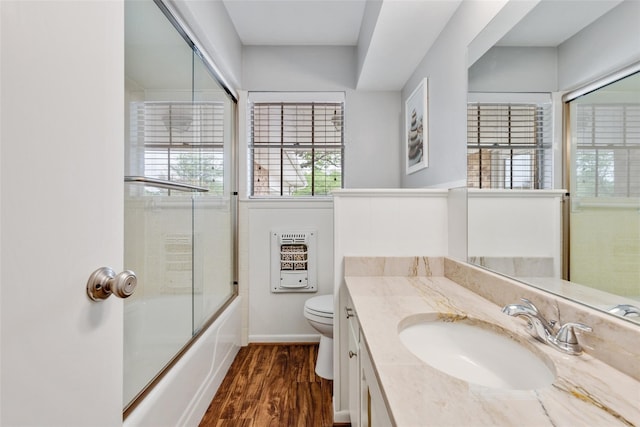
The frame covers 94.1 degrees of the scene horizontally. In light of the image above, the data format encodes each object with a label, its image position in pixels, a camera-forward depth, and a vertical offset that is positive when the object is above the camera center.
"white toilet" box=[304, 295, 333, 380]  1.85 -0.72
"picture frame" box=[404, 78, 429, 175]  1.84 +0.57
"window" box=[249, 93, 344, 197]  2.55 +0.56
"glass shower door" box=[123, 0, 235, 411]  1.09 +0.09
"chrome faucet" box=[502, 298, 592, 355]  0.69 -0.29
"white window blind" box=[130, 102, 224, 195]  1.16 +0.34
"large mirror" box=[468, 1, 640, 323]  0.64 +0.17
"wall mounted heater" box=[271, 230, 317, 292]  2.38 -0.38
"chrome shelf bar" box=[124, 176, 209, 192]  1.10 +0.12
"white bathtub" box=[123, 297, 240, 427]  1.10 -0.78
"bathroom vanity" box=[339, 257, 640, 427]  0.49 -0.33
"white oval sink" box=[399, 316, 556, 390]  0.73 -0.40
